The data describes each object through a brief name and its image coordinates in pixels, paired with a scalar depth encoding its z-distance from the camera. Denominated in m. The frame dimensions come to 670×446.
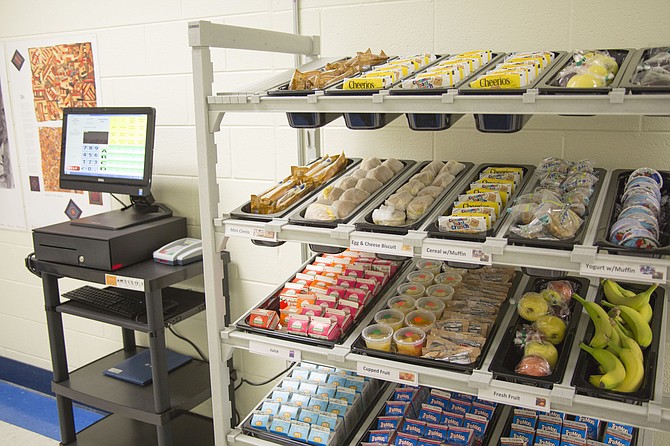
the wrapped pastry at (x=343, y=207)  1.73
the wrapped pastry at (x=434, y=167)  1.99
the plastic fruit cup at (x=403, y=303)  1.86
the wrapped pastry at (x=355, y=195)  1.81
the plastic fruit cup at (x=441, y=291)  1.92
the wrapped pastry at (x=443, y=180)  1.87
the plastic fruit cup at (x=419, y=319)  1.80
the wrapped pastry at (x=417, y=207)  1.69
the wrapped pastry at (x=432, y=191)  1.80
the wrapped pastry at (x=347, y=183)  1.90
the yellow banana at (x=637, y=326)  1.61
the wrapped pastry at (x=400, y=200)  1.72
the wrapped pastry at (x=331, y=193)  1.83
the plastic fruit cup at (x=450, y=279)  2.01
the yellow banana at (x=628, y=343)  1.52
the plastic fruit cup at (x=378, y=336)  1.72
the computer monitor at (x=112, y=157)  2.68
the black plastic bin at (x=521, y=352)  1.51
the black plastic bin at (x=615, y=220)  1.35
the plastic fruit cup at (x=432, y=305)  1.85
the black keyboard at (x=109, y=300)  2.54
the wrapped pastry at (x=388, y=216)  1.64
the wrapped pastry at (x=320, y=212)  1.72
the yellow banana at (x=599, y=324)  1.59
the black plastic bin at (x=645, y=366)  1.43
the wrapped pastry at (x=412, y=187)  1.82
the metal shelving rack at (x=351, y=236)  1.36
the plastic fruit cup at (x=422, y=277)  2.04
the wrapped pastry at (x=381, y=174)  1.96
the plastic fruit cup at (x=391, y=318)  1.79
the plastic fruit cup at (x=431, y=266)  2.12
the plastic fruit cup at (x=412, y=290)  1.96
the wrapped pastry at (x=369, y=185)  1.88
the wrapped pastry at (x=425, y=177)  1.92
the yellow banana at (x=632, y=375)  1.46
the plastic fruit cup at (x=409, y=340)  1.68
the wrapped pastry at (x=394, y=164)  2.06
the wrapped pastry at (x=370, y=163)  2.05
